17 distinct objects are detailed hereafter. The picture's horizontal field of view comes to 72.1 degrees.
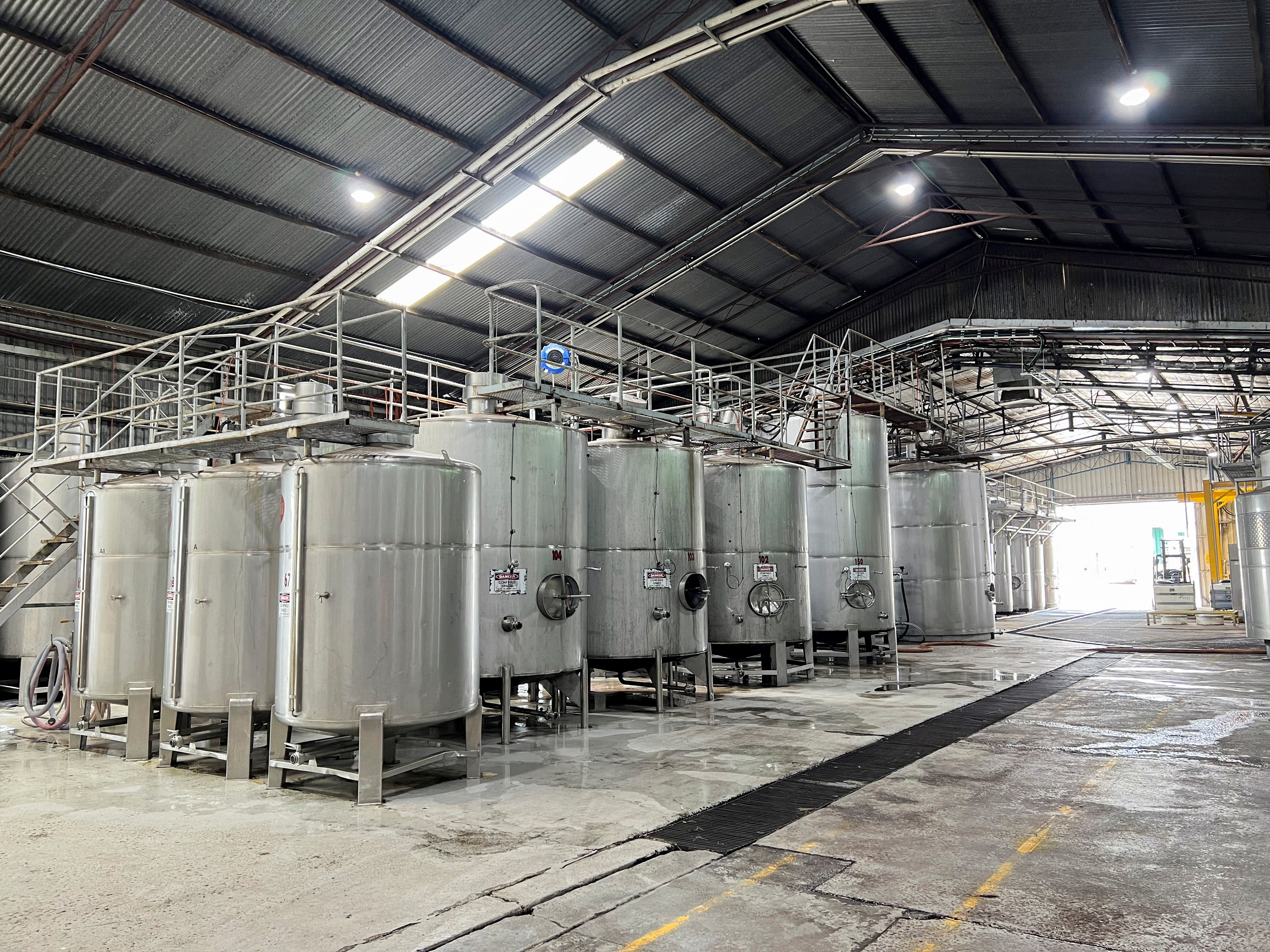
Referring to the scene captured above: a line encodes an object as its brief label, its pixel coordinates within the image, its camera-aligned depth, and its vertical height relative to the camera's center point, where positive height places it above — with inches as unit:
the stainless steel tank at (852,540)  704.4 +19.4
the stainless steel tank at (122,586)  404.5 -6.5
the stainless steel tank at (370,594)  313.3 -9.1
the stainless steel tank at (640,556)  482.6 +5.8
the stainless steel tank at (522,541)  408.8 +13.0
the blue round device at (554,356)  623.2 +160.6
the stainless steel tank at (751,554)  588.7 +7.7
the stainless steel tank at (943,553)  935.7 +10.5
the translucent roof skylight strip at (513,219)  689.6 +285.2
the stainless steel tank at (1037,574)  1579.7 -23.0
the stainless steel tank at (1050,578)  1679.4 -32.9
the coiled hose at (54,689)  437.4 -58.6
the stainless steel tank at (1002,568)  1380.4 -9.0
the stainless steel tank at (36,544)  544.1 +19.7
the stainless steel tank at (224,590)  360.5 -8.0
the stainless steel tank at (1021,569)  1498.5 -11.5
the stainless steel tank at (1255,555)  693.3 +3.1
